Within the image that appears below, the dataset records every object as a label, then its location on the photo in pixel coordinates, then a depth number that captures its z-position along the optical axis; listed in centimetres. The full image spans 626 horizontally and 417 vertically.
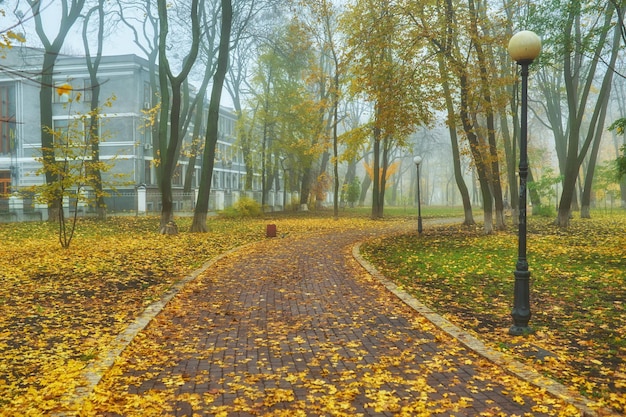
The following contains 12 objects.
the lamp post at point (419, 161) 2052
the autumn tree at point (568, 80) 1758
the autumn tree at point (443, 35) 1736
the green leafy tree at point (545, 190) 3234
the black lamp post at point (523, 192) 704
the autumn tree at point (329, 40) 3120
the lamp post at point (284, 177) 4028
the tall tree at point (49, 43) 2478
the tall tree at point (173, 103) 2047
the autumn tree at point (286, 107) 3528
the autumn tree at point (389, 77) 1697
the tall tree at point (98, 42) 2847
